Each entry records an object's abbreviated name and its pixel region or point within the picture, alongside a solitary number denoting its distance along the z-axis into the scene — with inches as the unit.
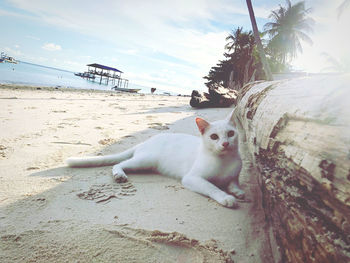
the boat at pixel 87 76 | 2230.1
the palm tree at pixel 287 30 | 1121.4
